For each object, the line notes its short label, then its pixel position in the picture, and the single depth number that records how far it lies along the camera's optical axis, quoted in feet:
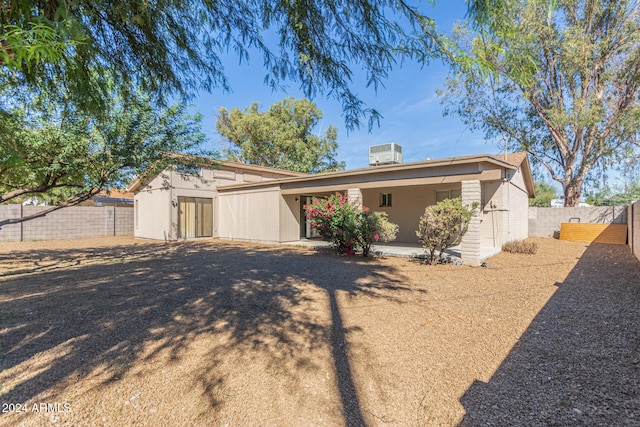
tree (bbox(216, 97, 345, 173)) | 74.95
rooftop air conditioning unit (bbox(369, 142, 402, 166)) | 38.99
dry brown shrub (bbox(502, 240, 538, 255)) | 31.81
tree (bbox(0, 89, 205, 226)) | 21.11
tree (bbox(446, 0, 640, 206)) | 46.57
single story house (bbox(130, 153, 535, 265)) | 26.58
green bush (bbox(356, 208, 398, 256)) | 28.55
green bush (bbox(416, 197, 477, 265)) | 23.93
